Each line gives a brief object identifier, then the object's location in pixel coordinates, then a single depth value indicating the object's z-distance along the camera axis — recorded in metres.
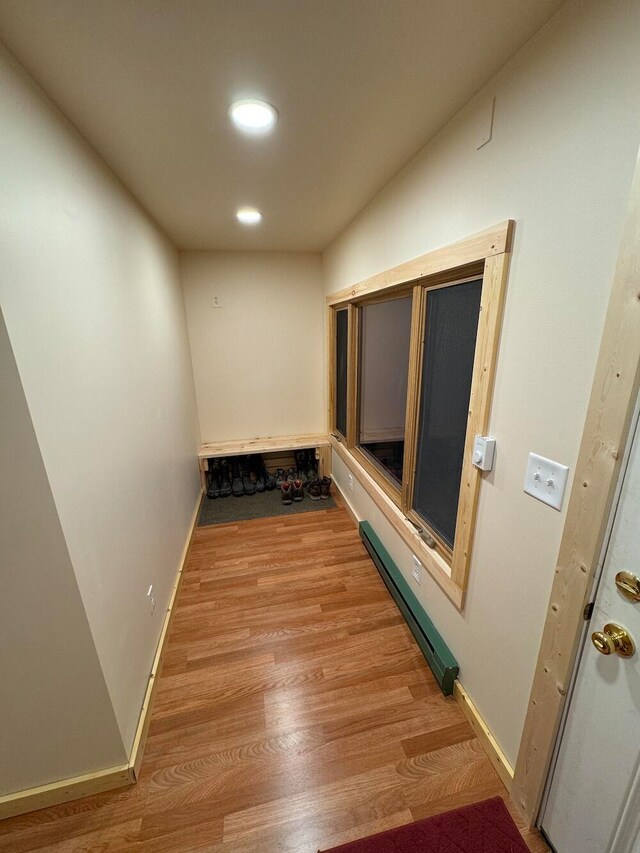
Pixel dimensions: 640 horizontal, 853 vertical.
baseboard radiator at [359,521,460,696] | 1.44
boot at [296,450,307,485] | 3.76
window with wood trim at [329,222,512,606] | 1.14
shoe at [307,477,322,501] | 3.29
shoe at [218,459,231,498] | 3.34
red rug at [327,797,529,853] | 1.02
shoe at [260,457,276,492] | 3.47
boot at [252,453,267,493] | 3.57
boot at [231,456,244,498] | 3.36
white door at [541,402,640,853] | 0.73
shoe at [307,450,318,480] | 3.70
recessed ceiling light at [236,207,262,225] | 2.13
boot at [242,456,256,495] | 3.38
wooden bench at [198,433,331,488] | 3.35
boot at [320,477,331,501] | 3.31
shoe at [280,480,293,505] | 3.19
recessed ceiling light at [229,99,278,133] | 1.11
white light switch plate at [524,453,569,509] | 0.88
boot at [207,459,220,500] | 3.32
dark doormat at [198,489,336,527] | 2.99
